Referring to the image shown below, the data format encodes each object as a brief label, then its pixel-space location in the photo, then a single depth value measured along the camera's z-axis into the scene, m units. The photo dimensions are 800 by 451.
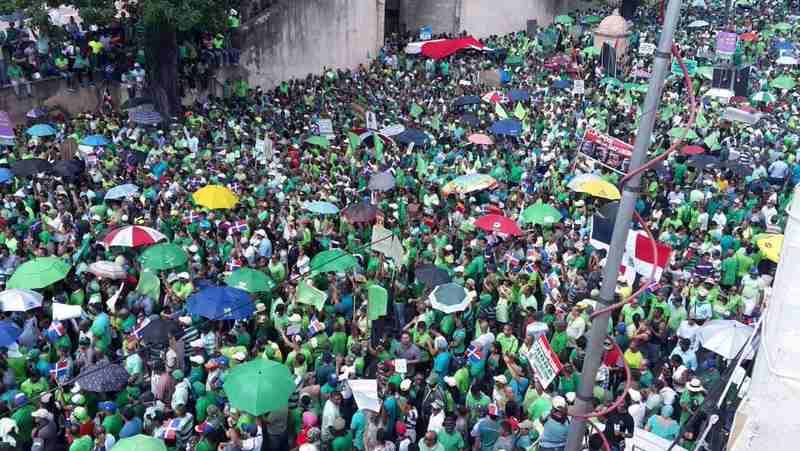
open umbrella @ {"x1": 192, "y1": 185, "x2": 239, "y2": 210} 14.05
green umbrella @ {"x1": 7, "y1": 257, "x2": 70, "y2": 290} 11.28
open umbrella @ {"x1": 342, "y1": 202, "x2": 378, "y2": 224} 13.80
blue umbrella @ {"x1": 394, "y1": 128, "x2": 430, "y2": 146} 18.84
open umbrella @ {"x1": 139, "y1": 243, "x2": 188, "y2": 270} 11.80
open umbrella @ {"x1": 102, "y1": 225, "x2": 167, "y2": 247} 12.34
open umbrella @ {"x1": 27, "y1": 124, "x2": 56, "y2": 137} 18.59
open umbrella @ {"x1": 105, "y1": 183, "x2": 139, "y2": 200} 14.62
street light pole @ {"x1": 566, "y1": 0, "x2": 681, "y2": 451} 5.08
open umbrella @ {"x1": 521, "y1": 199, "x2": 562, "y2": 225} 13.47
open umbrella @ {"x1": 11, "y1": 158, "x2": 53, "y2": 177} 15.64
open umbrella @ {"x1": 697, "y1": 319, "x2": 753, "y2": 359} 9.52
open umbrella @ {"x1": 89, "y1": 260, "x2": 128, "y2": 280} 11.71
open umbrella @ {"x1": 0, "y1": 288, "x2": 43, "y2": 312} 10.68
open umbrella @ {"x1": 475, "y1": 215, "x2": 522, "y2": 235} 13.10
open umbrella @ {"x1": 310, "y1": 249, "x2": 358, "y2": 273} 11.93
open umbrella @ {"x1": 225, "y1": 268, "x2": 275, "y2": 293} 11.36
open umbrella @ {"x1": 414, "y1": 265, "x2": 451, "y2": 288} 11.57
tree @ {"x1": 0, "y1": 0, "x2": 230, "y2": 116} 18.70
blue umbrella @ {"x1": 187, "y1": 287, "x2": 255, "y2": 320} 10.40
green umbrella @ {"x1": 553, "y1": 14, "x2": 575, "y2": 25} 37.16
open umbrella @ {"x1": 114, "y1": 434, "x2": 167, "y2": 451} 7.56
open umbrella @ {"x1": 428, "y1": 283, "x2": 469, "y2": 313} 10.62
